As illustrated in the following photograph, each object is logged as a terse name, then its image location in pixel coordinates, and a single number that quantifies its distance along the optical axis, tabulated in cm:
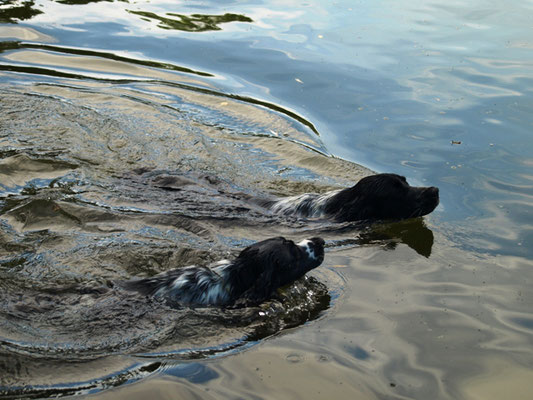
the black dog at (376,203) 782
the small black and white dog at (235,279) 583
